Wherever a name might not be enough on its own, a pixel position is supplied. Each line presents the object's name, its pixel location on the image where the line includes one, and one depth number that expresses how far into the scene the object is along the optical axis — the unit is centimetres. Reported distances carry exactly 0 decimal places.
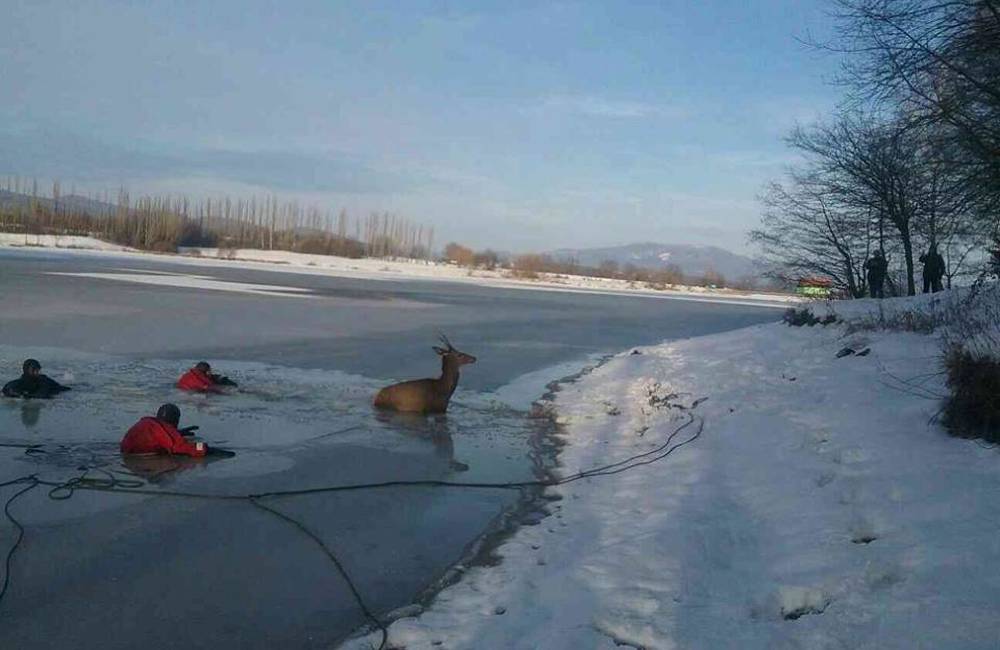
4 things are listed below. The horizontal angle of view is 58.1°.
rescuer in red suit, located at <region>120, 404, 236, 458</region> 994
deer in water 1388
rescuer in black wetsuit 1267
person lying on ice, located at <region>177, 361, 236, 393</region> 1398
